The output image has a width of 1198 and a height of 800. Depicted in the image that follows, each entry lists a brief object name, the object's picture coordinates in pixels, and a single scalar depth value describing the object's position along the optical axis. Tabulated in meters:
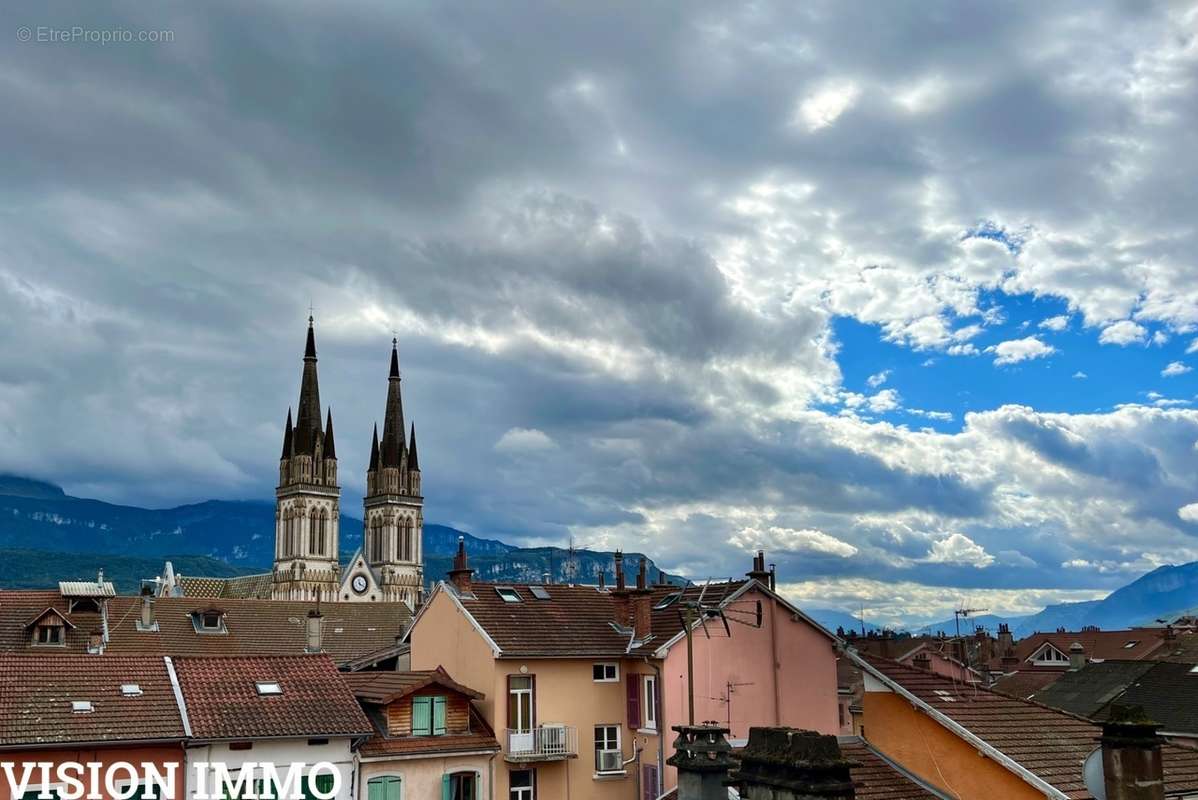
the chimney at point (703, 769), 17.58
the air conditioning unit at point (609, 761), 40.78
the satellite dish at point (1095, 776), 12.38
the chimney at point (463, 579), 43.56
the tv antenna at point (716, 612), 37.88
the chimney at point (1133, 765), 12.54
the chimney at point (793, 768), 11.60
